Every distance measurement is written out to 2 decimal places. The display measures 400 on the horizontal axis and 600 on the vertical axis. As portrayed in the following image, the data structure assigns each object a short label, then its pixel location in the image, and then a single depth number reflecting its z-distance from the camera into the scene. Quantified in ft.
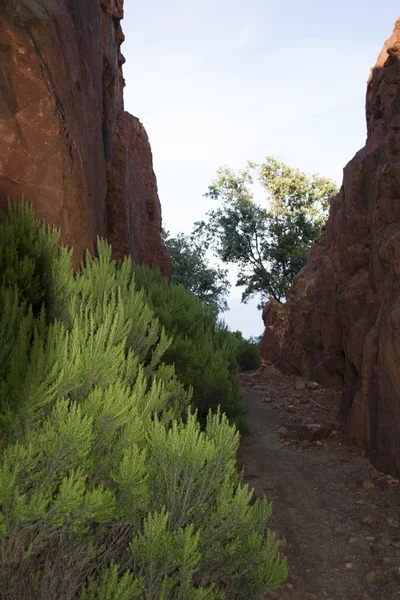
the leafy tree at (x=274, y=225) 99.25
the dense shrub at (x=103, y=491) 11.85
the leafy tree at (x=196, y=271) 100.53
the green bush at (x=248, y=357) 70.18
